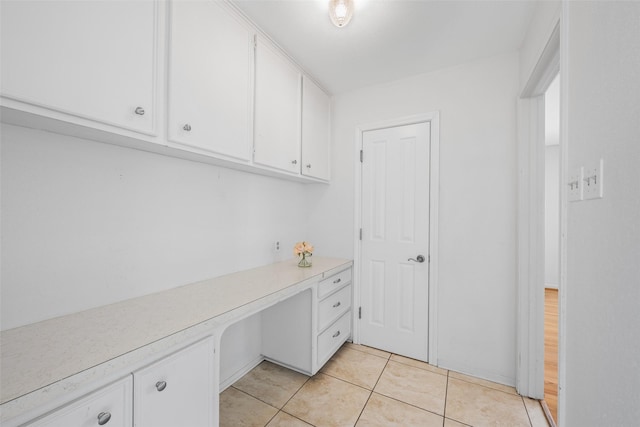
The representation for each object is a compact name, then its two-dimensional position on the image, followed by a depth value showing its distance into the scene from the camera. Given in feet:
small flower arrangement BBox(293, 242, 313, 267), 6.88
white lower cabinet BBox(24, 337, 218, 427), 2.35
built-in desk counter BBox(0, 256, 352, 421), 2.18
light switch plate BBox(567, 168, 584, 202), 2.84
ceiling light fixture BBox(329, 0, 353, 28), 4.37
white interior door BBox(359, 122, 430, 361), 7.11
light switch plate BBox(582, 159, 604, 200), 2.43
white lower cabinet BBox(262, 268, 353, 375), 6.12
